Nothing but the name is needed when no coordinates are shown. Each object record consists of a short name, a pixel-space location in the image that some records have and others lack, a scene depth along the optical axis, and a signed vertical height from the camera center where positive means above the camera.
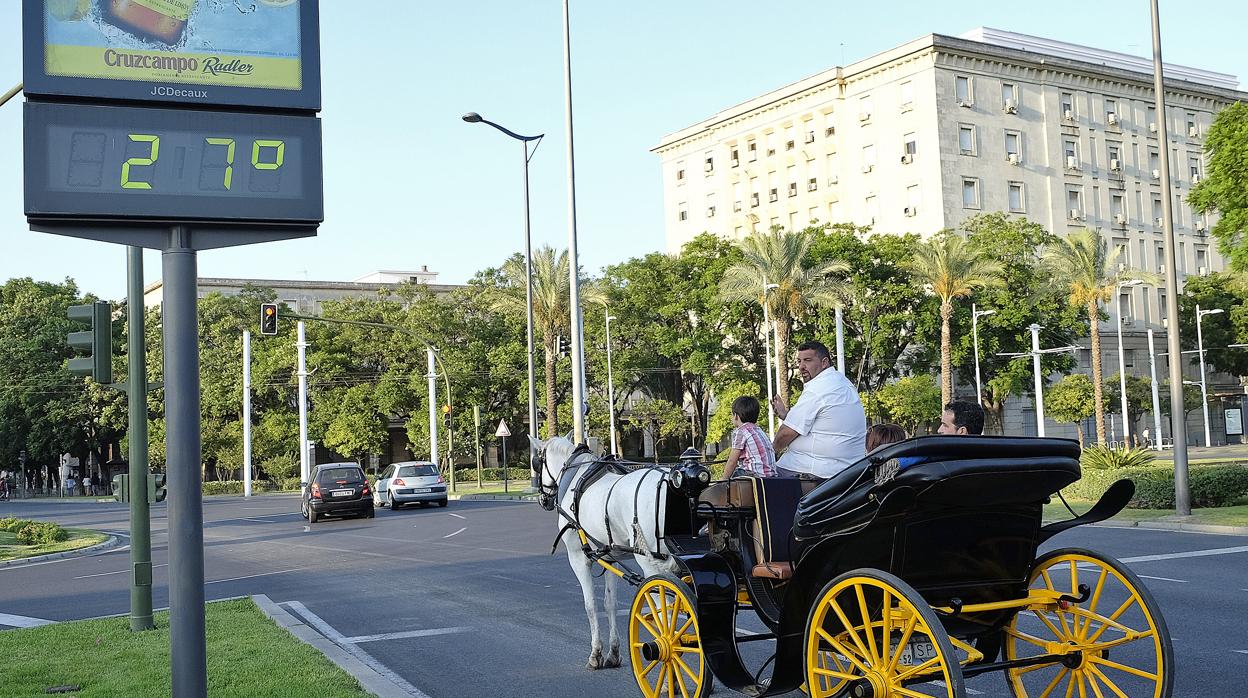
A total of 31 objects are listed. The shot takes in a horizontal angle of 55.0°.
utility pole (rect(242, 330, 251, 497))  60.88 +1.62
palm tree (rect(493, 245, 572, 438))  49.34 +5.27
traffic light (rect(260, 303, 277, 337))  39.84 +3.84
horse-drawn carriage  5.58 -0.87
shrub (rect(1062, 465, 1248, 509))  23.02 -1.74
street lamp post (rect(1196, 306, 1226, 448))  68.25 +0.08
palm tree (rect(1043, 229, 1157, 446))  51.12 +5.72
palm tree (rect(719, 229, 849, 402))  51.81 +5.84
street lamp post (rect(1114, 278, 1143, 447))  57.59 +0.49
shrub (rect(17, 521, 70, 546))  28.59 -2.23
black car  32.84 -1.73
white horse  8.18 -0.69
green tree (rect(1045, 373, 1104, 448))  58.19 +0.07
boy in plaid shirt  8.45 -0.22
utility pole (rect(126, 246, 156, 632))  12.02 -0.22
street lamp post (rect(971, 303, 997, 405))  56.62 +3.57
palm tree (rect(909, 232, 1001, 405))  52.31 +5.96
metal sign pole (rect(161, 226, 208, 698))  5.71 -0.16
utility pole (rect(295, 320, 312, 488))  55.94 +0.73
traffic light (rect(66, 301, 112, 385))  12.12 +1.01
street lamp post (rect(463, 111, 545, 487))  41.40 +5.70
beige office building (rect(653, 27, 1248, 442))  73.12 +16.92
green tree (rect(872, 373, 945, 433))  56.94 +0.43
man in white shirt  7.33 -0.10
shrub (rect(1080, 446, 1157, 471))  27.35 -1.35
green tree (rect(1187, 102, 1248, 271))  23.80 +4.35
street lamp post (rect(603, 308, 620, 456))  58.74 +1.43
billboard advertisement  5.48 +1.83
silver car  38.56 -1.86
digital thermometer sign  5.46 +1.29
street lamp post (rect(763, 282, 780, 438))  51.47 +3.54
